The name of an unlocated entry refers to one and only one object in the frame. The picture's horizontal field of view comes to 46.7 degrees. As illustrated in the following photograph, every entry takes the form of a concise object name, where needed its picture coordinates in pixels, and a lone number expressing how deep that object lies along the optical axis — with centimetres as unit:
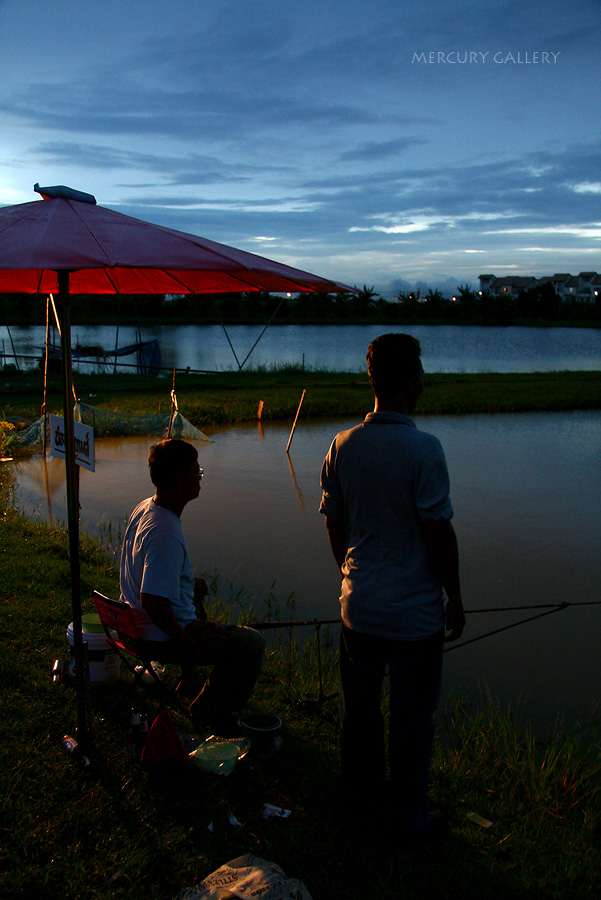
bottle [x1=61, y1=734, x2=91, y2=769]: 291
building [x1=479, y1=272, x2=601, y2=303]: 15588
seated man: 289
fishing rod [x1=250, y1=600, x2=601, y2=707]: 343
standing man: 230
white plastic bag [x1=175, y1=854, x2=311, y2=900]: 206
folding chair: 294
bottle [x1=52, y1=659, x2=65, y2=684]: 361
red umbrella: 237
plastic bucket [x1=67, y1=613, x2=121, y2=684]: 351
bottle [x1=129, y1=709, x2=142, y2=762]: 300
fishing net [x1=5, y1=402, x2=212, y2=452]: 1120
